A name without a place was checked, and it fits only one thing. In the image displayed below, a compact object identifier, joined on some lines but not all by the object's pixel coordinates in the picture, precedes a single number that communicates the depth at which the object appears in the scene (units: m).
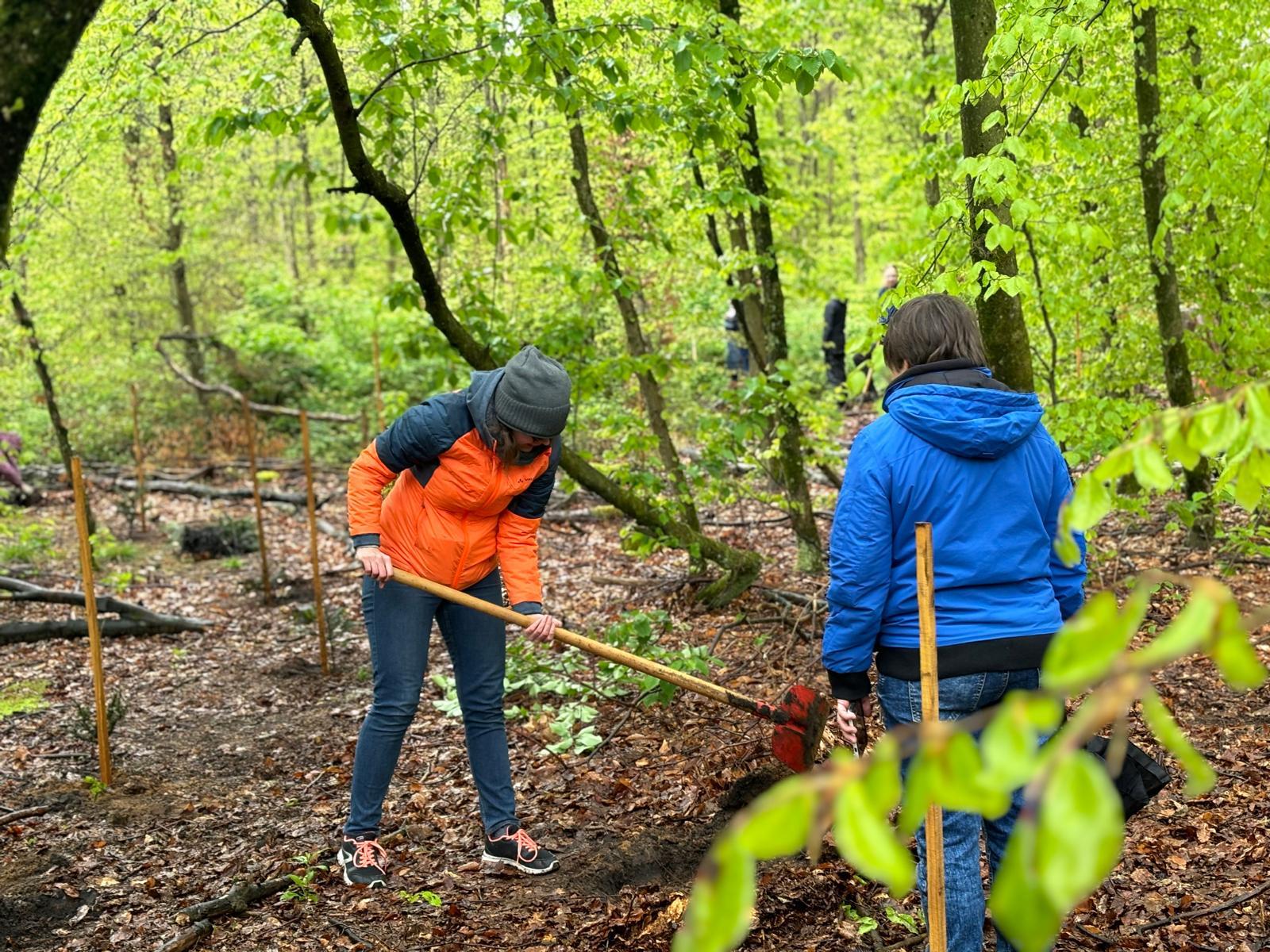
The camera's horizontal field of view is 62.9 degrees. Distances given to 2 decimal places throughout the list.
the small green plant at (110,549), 9.77
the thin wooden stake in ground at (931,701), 2.53
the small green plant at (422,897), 3.88
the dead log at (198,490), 12.69
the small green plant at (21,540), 9.12
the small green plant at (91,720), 5.31
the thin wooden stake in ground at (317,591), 6.66
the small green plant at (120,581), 9.01
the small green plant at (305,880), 3.86
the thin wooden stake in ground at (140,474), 11.45
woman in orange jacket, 3.80
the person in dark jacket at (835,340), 16.47
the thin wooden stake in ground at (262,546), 8.29
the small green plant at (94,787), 4.84
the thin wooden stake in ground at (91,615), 4.69
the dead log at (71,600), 7.36
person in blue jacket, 2.72
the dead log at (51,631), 7.12
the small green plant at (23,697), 4.94
